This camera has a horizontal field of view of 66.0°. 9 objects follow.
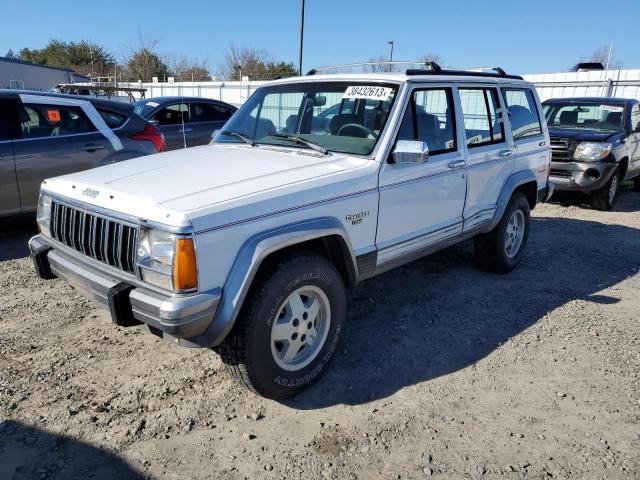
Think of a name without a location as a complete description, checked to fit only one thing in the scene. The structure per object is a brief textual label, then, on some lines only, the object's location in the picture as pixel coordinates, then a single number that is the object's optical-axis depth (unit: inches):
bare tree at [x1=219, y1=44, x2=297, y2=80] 1768.0
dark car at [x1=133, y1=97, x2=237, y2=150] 371.6
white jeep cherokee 99.7
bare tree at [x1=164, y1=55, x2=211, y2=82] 1774.1
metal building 1158.3
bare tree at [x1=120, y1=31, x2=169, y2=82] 1619.1
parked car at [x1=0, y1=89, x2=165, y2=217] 214.2
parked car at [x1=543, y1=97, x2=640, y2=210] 322.0
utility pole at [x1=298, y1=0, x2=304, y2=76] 863.1
